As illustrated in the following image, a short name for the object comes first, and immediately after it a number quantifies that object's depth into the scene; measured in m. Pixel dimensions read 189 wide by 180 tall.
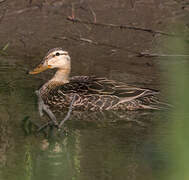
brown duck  14.85
